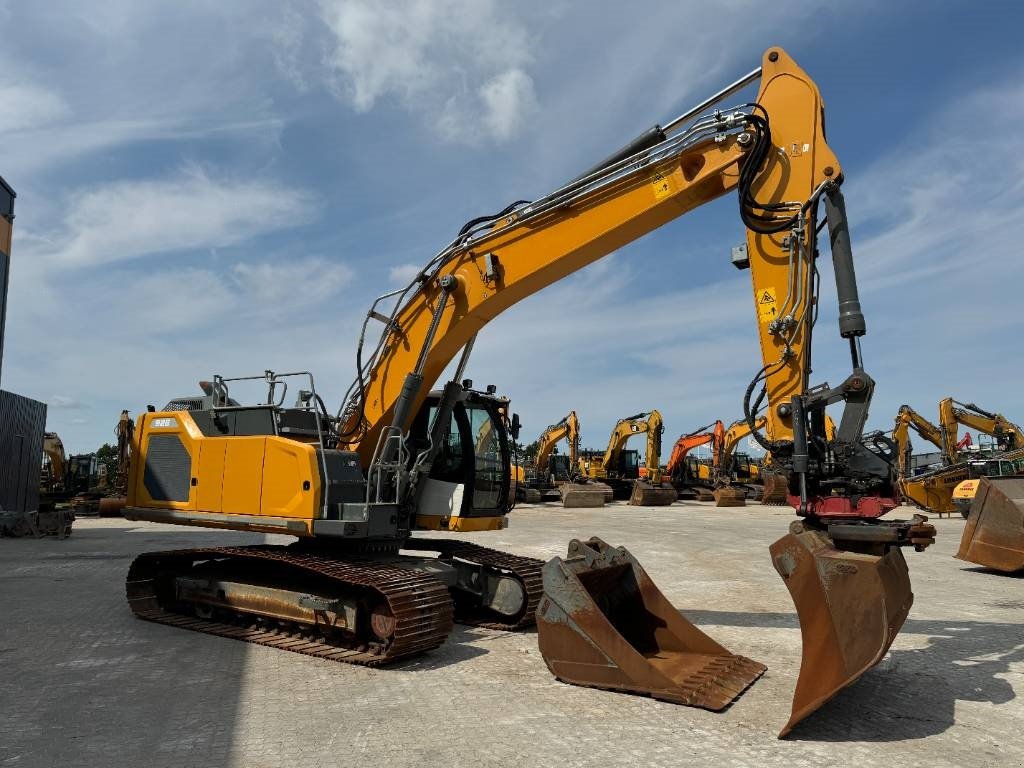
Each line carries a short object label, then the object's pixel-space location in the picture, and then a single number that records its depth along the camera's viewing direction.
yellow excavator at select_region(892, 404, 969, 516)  23.61
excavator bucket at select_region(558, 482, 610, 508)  31.03
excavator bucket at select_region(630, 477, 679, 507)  33.31
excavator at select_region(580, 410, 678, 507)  33.78
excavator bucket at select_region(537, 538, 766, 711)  5.58
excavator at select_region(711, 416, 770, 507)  34.22
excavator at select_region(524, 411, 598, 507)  37.16
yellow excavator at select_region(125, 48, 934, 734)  5.29
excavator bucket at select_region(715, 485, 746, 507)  34.00
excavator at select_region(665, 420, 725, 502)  37.66
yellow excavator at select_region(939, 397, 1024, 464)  30.92
